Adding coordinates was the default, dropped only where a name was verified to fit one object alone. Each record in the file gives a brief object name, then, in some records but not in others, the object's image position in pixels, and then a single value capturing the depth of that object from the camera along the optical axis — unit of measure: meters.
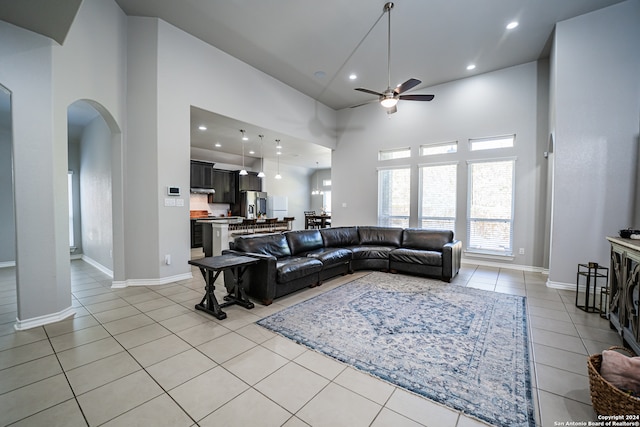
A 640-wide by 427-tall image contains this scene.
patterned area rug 1.78
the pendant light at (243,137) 6.20
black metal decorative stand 3.11
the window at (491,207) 5.34
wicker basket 1.34
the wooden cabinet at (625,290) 2.11
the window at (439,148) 5.94
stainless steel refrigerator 9.65
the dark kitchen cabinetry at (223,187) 9.22
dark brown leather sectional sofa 3.45
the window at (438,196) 5.94
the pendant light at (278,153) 7.22
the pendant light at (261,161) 9.09
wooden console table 2.94
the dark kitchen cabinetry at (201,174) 8.42
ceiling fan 3.74
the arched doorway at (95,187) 3.94
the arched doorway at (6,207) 4.94
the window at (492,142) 5.36
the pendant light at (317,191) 12.98
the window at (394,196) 6.60
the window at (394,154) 6.60
